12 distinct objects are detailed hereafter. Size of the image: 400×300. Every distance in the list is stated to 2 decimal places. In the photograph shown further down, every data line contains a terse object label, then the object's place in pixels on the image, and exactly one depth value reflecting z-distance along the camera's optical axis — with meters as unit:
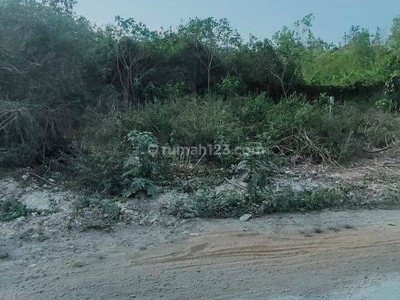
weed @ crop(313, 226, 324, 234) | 3.66
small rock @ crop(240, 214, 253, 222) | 3.97
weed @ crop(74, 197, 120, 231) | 3.73
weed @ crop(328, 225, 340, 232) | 3.70
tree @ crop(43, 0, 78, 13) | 6.51
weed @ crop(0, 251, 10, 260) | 3.14
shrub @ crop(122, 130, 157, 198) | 4.50
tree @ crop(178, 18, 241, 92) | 9.32
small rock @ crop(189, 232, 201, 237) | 3.61
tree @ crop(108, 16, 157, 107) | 8.63
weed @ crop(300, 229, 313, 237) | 3.58
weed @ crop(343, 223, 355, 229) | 3.77
